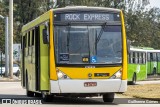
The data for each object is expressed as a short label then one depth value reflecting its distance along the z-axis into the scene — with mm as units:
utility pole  51500
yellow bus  18516
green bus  39000
